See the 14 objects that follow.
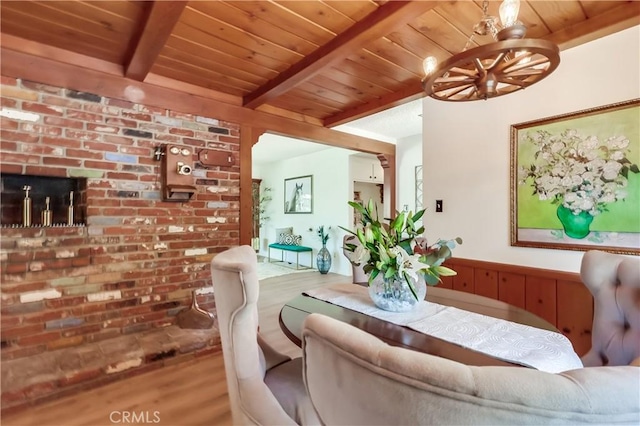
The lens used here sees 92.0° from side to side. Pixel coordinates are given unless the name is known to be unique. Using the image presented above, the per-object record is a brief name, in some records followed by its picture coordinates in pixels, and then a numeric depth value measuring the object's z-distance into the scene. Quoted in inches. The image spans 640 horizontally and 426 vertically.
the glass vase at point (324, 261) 227.6
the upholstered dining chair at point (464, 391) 14.4
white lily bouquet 50.0
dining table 38.6
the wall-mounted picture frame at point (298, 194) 254.5
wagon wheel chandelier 42.6
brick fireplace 76.5
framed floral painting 69.4
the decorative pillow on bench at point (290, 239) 264.3
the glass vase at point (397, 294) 53.2
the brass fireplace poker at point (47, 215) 84.1
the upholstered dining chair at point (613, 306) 46.3
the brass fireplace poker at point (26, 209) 80.8
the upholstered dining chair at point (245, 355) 39.4
